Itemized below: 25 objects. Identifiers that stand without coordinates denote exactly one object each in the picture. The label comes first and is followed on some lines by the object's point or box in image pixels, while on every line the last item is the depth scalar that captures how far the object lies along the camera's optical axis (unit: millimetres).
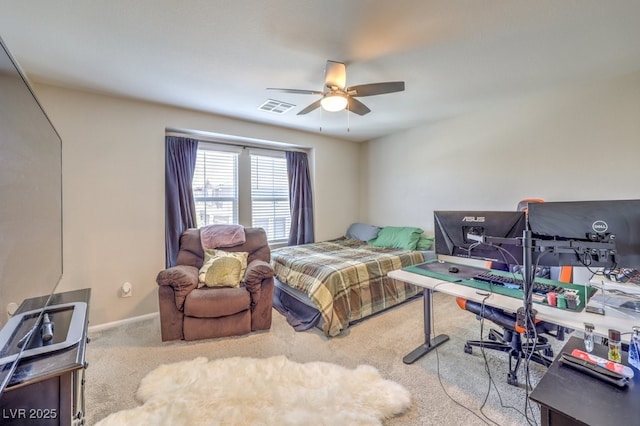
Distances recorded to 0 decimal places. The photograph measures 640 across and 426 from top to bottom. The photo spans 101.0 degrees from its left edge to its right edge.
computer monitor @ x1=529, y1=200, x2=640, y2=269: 1208
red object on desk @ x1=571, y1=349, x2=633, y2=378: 983
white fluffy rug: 1529
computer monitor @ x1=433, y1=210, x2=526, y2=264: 1532
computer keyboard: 1732
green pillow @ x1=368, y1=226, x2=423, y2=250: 3832
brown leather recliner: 2426
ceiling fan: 2057
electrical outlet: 2859
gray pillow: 4473
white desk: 1262
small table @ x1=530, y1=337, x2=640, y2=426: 808
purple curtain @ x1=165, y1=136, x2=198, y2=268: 3244
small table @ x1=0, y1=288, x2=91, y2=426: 872
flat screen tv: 973
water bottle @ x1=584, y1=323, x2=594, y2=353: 1158
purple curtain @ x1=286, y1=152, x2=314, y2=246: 4324
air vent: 3031
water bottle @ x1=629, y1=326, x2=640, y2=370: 999
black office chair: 1802
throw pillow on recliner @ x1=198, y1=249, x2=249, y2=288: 2668
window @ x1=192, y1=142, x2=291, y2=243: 3639
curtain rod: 3365
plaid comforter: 2578
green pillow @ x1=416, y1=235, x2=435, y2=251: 3781
